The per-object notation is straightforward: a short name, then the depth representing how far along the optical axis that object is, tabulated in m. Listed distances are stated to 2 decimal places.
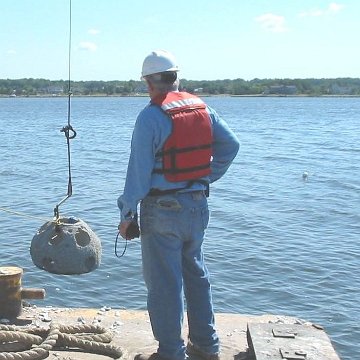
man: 4.82
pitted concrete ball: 5.69
